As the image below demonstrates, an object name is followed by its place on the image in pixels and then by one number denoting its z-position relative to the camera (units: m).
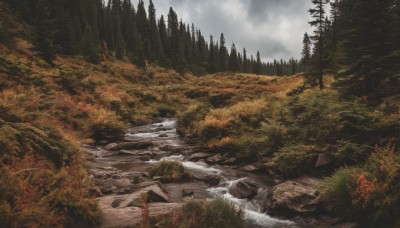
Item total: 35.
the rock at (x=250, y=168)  12.98
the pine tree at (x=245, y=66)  121.67
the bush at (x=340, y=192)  7.61
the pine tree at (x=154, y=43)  89.25
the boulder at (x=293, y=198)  8.55
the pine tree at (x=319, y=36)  23.36
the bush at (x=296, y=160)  10.91
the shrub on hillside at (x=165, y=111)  34.16
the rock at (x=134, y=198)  7.87
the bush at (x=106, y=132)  20.06
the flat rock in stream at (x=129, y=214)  6.43
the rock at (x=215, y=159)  14.88
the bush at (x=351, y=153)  9.40
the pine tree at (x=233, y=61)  106.43
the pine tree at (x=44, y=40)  35.00
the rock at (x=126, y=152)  16.76
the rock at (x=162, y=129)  25.01
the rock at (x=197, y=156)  15.56
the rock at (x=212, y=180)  11.90
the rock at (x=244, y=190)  10.32
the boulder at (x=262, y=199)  9.36
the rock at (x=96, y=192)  8.95
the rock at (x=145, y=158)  15.58
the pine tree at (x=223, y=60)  108.94
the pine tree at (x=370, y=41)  13.20
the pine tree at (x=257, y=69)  120.31
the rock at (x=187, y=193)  10.45
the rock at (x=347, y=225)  7.10
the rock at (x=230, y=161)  14.36
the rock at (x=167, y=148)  17.66
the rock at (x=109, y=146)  17.88
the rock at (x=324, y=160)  10.33
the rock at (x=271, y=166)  11.95
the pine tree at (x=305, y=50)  77.70
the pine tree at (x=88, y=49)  56.20
